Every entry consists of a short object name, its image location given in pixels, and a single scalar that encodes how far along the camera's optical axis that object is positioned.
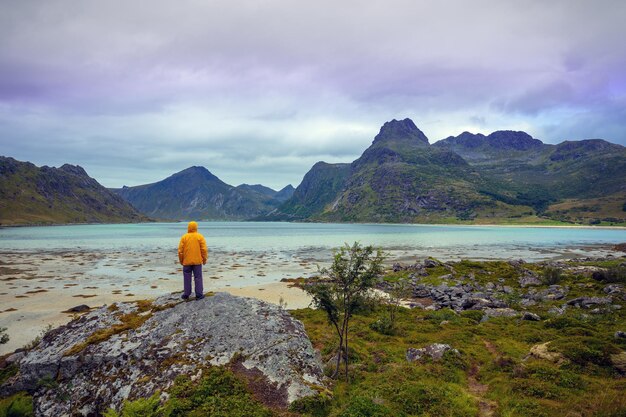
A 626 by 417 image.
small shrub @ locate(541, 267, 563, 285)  38.75
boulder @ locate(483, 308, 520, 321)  26.52
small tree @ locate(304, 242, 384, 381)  14.64
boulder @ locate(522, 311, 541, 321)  24.45
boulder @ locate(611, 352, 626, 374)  13.72
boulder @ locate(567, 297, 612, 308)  28.79
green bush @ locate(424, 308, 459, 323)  25.73
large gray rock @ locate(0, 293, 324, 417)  11.51
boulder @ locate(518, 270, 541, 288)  39.48
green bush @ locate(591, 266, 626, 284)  36.22
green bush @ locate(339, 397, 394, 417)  10.29
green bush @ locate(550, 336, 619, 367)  14.23
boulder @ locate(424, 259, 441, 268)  51.18
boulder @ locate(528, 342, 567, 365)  14.73
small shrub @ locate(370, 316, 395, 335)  22.43
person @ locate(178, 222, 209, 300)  15.90
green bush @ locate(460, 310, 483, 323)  26.28
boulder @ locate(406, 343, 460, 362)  16.61
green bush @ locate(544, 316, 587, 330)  20.91
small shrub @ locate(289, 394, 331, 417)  10.51
